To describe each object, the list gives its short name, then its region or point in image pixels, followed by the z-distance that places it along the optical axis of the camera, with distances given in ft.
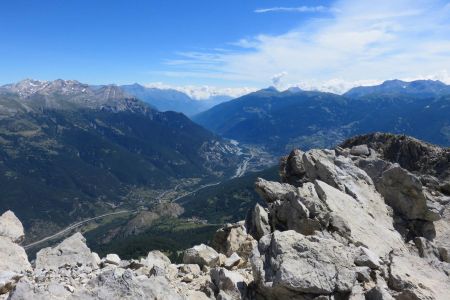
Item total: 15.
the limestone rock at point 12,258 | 86.69
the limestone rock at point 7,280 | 72.90
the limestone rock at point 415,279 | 81.00
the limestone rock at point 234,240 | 122.62
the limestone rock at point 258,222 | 133.49
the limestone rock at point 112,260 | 100.63
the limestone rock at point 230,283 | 82.74
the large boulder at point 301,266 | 76.17
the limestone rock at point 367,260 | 91.04
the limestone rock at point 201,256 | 104.58
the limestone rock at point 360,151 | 223.10
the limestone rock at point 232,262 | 101.65
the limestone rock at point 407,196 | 151.12
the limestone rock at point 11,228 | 107.07
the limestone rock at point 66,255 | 96.94
